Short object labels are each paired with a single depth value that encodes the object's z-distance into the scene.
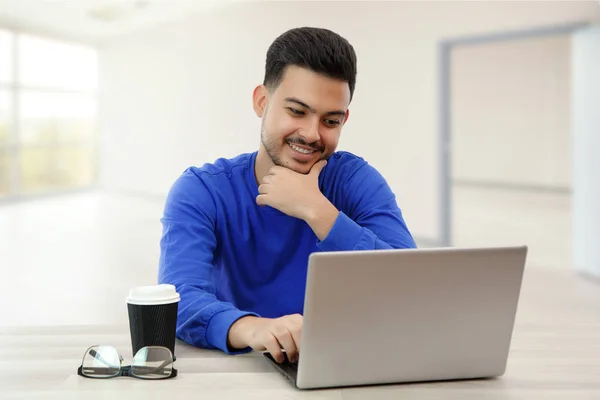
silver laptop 1.00
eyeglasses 1.12
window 10.73
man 1.48
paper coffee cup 1.16
